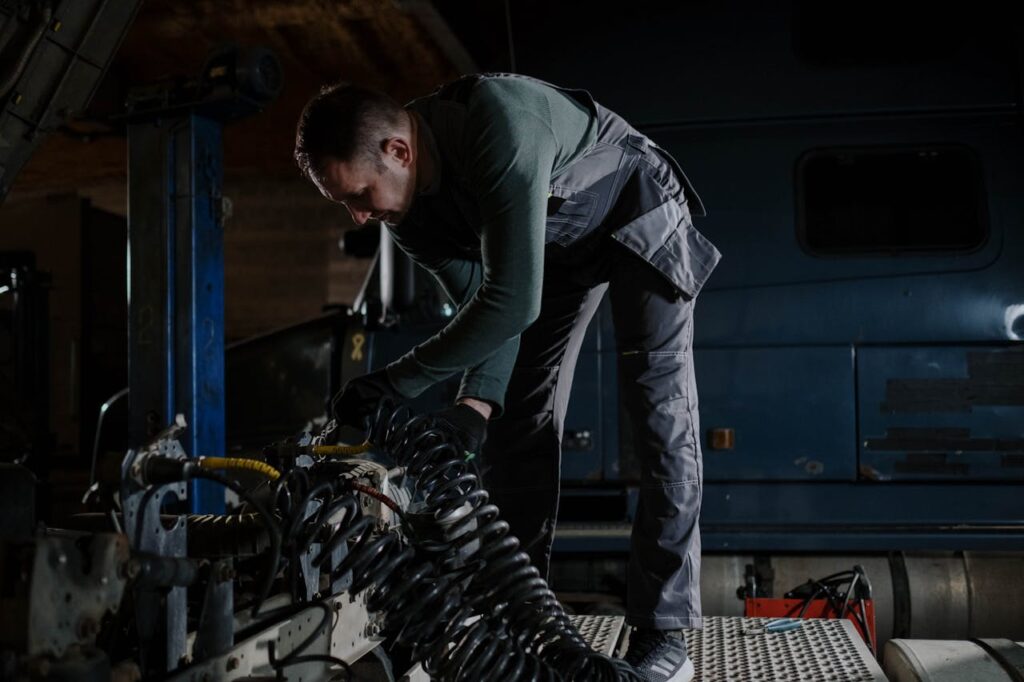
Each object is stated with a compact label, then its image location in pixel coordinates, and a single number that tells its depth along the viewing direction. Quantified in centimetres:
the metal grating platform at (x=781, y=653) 237
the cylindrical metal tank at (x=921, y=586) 376
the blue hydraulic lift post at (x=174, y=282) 424
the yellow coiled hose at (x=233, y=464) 168
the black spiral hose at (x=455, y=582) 188
